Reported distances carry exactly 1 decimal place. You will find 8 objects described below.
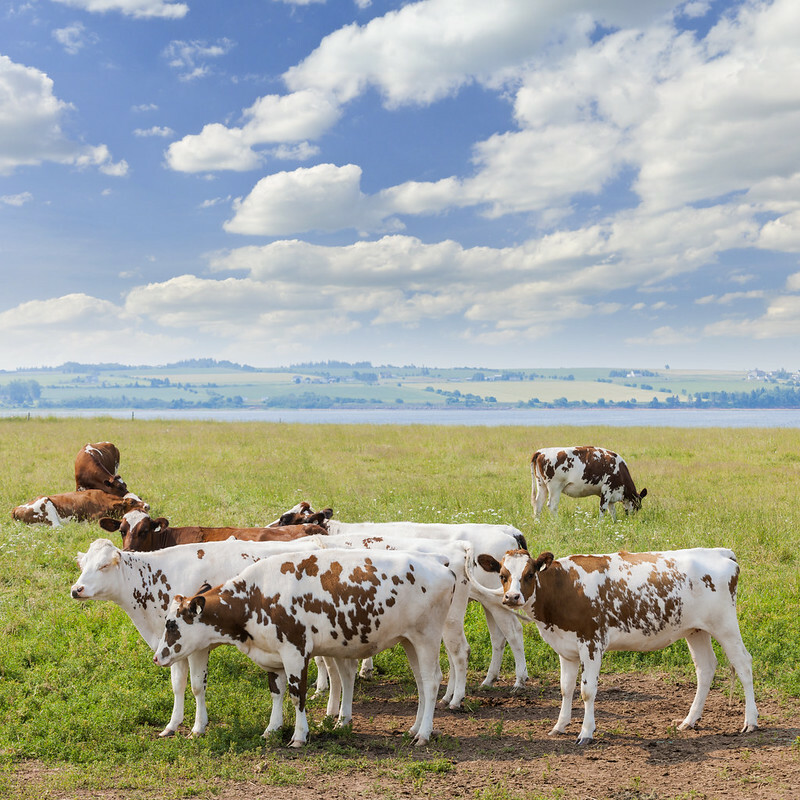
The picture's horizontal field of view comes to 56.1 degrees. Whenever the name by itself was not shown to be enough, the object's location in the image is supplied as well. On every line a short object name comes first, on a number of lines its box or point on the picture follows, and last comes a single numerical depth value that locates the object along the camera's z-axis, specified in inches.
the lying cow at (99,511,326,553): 401.1
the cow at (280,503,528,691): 355.3
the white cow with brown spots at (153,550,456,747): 284.7
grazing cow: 725.3
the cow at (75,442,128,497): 724.0
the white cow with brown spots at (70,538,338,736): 325.4
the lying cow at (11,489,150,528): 659.4
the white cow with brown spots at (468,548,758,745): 292.2
